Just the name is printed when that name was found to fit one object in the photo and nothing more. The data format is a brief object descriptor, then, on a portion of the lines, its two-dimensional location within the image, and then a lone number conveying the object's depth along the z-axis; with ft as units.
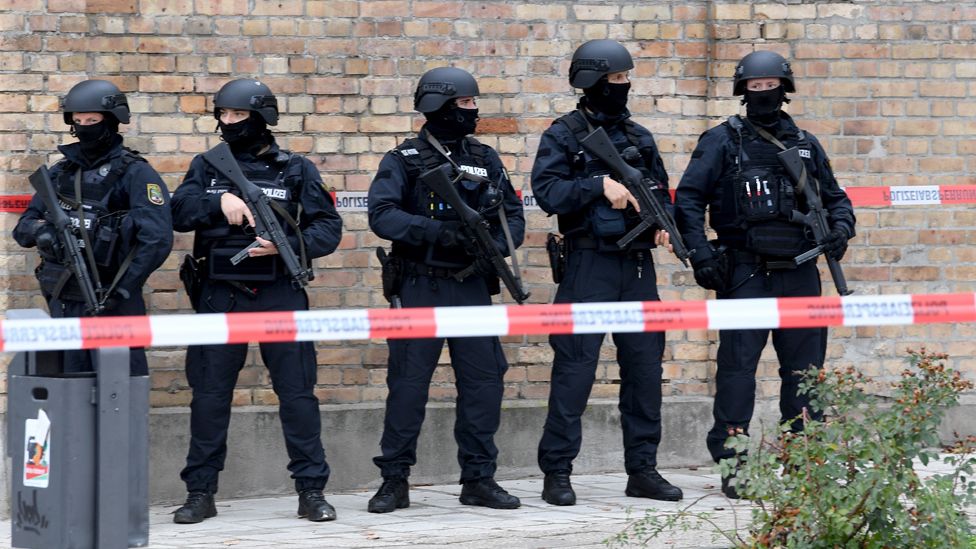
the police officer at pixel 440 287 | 44.39
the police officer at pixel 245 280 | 43.24
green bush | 31.86
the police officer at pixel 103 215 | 42.16
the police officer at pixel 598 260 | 44.93
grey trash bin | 27.40
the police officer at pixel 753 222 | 45.85
